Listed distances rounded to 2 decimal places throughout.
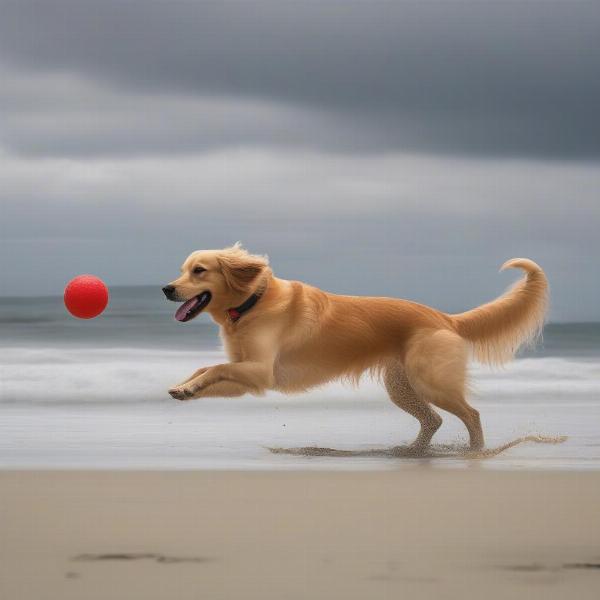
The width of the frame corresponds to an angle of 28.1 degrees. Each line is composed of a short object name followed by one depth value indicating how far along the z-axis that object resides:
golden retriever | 8.11
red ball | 8.36
